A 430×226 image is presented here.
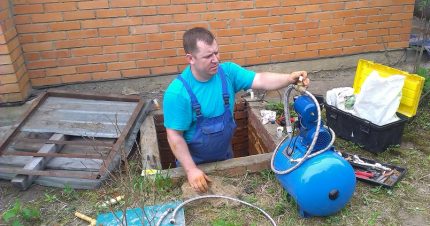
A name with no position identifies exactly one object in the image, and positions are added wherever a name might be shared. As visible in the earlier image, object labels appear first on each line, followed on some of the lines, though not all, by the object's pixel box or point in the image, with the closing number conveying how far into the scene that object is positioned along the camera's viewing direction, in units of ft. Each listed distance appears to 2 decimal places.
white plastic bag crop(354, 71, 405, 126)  11.19
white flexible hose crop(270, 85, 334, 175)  8.21
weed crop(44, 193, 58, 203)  9.82
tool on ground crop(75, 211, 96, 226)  9.00
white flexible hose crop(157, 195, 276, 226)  8.79
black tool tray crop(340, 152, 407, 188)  10.05
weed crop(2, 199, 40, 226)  8.97
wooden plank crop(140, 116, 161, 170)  10.67
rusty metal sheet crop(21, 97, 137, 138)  11.89
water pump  8.26
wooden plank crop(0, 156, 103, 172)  10.70
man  9.51
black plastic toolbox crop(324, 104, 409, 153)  11.24
